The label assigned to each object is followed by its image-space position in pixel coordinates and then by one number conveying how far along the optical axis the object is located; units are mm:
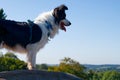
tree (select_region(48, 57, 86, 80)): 27942
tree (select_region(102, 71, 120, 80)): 57520
